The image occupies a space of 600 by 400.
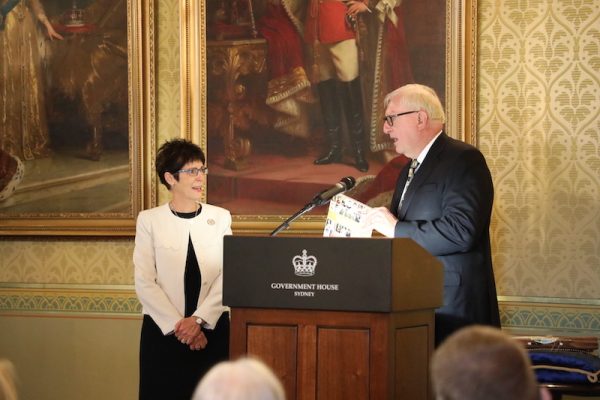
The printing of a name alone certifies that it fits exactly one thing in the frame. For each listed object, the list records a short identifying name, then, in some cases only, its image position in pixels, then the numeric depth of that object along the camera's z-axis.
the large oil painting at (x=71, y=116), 6.55
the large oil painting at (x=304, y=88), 5.94
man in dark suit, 4.16
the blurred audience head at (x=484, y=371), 1.93
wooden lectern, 3.44
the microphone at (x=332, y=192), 3.92
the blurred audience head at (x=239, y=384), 1.88
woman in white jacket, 5.15
